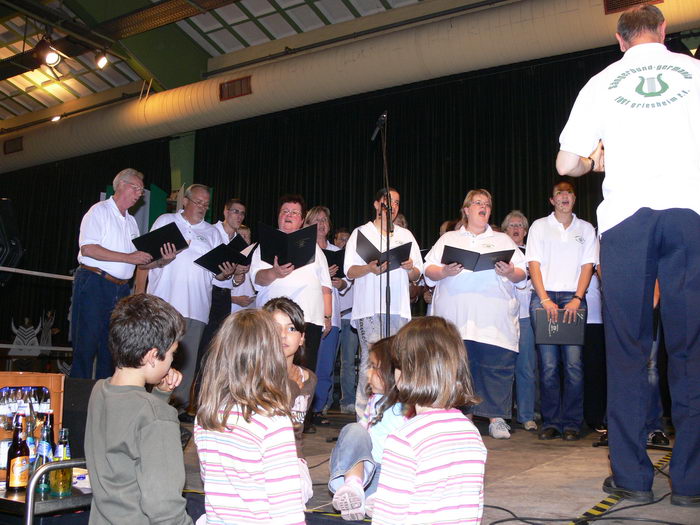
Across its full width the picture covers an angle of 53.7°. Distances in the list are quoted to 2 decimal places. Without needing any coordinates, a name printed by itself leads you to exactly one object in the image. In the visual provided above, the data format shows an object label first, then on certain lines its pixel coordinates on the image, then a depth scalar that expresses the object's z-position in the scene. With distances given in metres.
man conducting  2.11
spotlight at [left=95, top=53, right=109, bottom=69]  8.40
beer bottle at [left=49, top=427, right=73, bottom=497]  2.06
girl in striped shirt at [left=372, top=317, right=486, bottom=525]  1.51
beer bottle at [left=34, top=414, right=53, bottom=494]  2.07
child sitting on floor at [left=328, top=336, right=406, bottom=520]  2.03
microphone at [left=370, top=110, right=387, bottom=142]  3.99
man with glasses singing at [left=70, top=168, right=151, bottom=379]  3.67
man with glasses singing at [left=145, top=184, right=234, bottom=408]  4.12
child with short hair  1.67
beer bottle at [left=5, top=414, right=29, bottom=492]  2.10
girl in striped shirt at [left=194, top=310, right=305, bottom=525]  1.58
